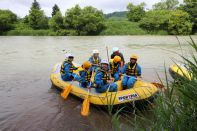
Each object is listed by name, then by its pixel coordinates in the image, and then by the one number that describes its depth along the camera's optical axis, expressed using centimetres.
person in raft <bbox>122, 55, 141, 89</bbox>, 378
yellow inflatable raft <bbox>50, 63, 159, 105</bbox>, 332
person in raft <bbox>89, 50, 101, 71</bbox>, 483
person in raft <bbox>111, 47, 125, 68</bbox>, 494
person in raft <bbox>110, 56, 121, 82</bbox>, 425
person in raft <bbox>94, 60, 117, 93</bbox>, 345
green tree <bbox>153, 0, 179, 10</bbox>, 3488
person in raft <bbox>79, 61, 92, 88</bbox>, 386
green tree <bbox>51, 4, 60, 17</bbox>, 3418
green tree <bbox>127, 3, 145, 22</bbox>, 2852
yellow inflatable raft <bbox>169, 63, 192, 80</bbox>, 490
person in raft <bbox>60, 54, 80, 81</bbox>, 434
